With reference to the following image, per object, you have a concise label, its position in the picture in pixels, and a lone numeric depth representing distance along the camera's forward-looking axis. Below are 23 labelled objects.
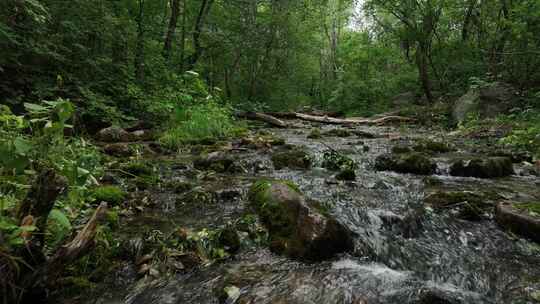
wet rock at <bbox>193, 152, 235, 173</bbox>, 5.99
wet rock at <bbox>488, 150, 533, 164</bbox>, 6.66
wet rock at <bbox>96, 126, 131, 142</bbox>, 7.93
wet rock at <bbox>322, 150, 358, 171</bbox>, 6.36
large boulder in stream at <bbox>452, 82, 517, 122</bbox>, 11.23
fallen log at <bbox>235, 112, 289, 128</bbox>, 14.02
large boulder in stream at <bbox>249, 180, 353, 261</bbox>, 3.03
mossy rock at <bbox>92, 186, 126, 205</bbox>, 3.83
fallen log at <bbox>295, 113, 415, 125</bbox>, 14.95
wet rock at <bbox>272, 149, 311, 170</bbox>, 6.42
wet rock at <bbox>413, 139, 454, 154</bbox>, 7.68
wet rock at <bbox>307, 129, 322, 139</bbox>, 10.20
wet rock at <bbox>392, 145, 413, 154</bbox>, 7.45
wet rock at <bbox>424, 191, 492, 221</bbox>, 3.92
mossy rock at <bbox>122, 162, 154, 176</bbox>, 5.24
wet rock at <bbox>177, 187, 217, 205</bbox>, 4.32
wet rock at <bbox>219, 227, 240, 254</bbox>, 3.12
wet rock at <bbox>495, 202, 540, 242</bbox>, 3.40
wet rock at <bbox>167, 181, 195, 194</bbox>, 4.70
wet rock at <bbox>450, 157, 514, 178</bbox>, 5.77
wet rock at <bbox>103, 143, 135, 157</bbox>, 6.51
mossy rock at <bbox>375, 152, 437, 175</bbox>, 6.02
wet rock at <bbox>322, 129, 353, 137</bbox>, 11.06
